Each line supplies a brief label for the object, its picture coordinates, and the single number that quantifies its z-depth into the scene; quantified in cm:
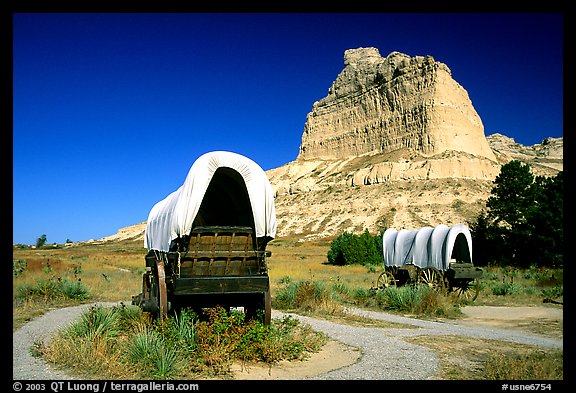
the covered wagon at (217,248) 719
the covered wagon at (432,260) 1608
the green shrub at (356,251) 3759
